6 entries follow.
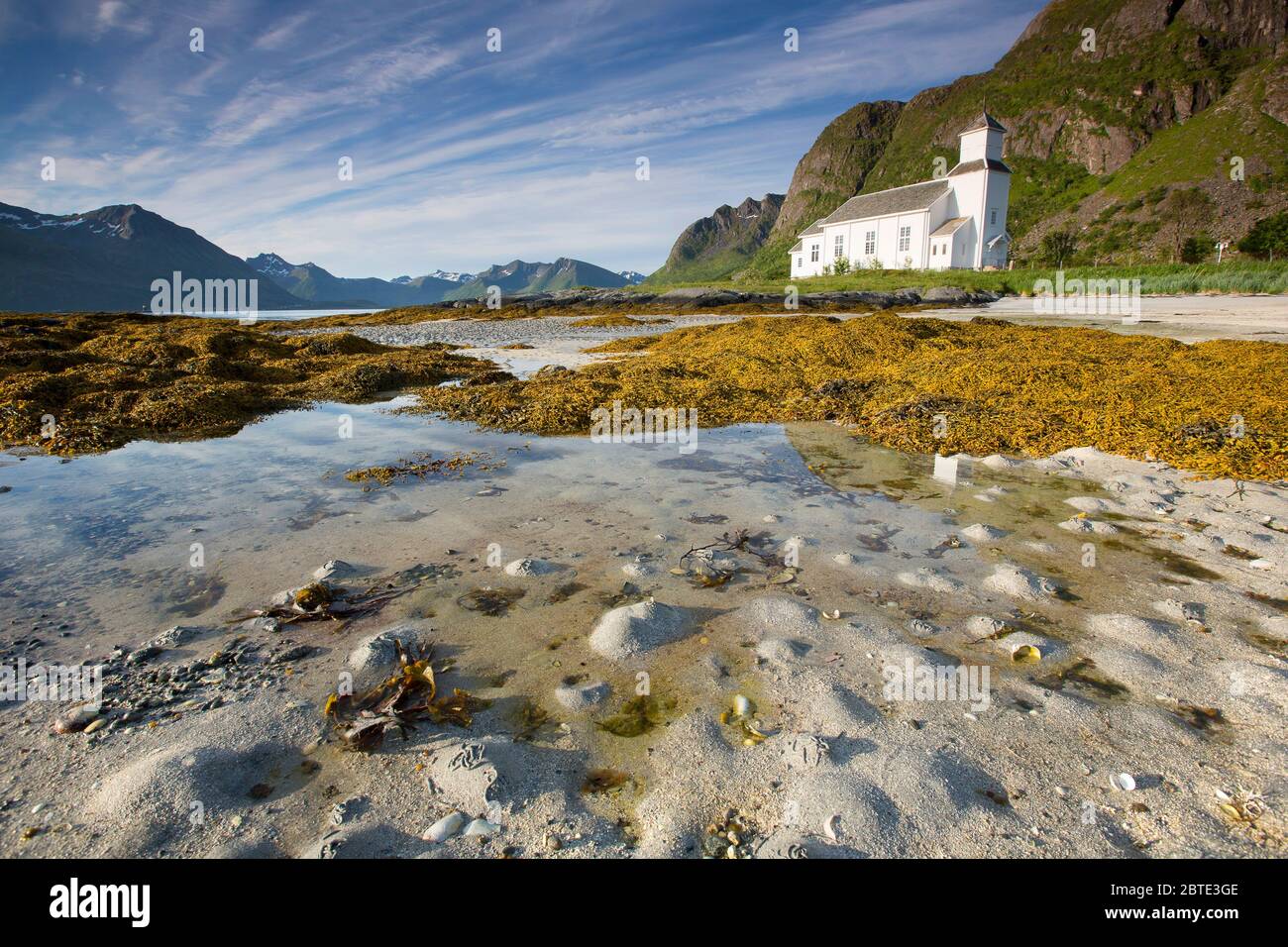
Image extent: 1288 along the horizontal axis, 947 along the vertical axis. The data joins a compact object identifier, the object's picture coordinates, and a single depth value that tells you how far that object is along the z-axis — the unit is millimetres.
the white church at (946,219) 56281
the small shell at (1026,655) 2945
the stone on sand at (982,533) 4309
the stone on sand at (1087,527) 4379
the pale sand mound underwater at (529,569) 3904
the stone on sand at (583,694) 2693
